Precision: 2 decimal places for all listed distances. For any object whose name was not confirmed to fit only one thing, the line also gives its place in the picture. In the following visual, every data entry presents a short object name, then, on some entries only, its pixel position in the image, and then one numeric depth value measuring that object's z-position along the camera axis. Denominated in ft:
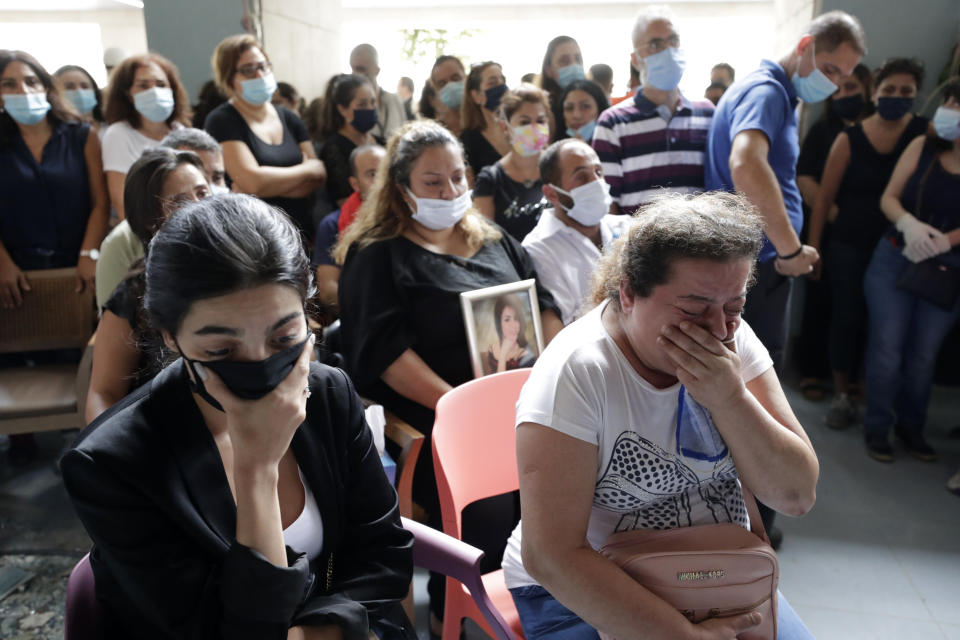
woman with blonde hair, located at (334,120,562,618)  7.16
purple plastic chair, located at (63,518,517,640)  4.60
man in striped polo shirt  9.34
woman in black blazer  3.43
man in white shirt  8.13
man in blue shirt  7.95
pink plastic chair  5.28
